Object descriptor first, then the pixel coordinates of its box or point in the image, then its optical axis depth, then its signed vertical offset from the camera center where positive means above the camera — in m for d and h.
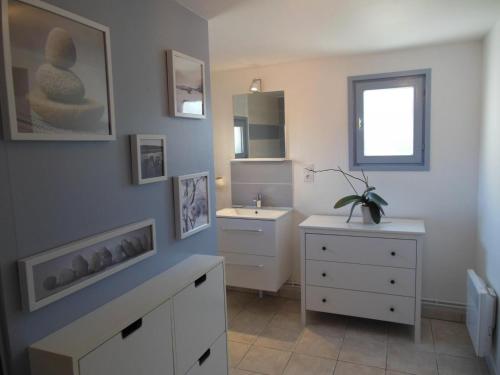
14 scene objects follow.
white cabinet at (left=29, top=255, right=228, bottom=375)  1.18 -0.65
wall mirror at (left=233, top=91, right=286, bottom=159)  3.45 +0.23
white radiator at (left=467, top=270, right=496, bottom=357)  2.24 -1.04
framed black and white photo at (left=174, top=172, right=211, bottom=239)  1.92 -0.28
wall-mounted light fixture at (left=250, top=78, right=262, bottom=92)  3.44 +0.59
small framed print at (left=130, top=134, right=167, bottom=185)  1.61 -0.02
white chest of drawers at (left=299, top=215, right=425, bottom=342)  2.70 -0.90
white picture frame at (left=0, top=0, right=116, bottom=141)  1.09 +0.16
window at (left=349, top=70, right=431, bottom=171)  3.02 +0.21
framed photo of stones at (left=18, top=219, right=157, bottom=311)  1.18 -0.39
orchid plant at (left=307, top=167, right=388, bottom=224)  2.86 -0.42
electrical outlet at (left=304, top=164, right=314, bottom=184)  3.38 -0.24
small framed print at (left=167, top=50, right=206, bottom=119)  1.84 +0.34
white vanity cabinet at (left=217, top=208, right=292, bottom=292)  3.15 -0.84
